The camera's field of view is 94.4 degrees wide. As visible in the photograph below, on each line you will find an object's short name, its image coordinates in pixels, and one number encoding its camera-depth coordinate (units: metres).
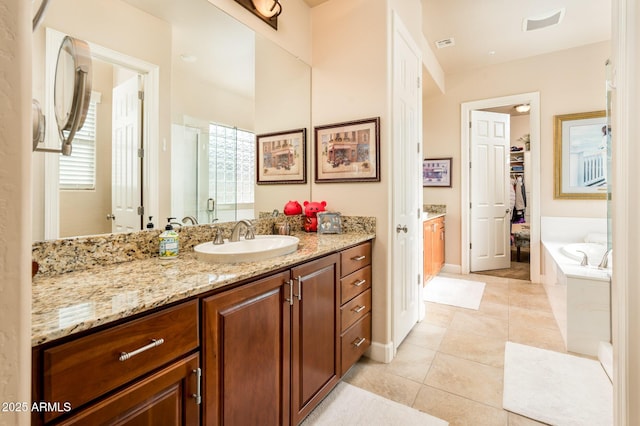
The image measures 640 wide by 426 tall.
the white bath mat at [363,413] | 1.52
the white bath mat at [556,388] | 1.56
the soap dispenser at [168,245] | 1.35
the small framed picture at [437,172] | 4.38
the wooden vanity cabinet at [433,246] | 3.52
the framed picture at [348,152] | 2.08
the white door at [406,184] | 2.16
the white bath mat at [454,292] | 3.18
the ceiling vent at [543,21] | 2.91
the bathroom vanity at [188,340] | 0.68
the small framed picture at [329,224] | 2.10
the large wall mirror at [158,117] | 1.11
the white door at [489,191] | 4.28
